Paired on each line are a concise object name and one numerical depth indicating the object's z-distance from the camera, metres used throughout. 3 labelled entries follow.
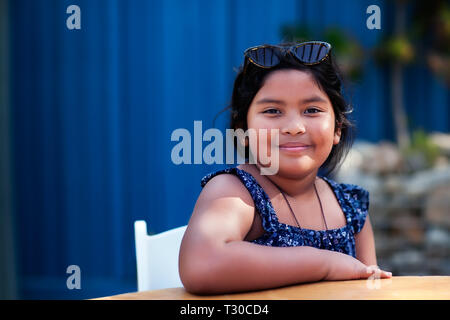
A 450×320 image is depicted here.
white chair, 1.85
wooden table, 1.21
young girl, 1.23
